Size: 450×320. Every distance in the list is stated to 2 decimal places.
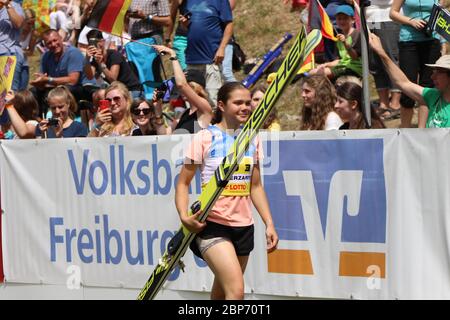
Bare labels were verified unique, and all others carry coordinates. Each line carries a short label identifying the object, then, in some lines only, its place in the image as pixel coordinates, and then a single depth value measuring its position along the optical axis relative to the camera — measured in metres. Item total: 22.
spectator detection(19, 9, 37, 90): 13.66
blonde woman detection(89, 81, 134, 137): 9.98
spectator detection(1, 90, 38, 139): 10.88
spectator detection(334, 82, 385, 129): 8.59
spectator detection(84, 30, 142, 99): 12.32
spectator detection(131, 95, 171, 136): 9.73
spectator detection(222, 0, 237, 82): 11.79
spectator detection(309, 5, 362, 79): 10.58
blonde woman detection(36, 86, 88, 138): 10.52
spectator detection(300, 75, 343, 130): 8.93
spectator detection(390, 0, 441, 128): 9.89
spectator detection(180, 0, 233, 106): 11.62
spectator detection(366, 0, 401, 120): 11.23
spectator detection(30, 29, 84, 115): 12.56
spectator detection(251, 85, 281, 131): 9.17
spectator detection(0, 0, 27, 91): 13.45
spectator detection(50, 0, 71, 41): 15.69
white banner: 7.81
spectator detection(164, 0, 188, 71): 12.45
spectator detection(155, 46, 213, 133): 9.25
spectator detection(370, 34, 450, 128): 7.80
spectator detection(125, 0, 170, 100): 12.41
